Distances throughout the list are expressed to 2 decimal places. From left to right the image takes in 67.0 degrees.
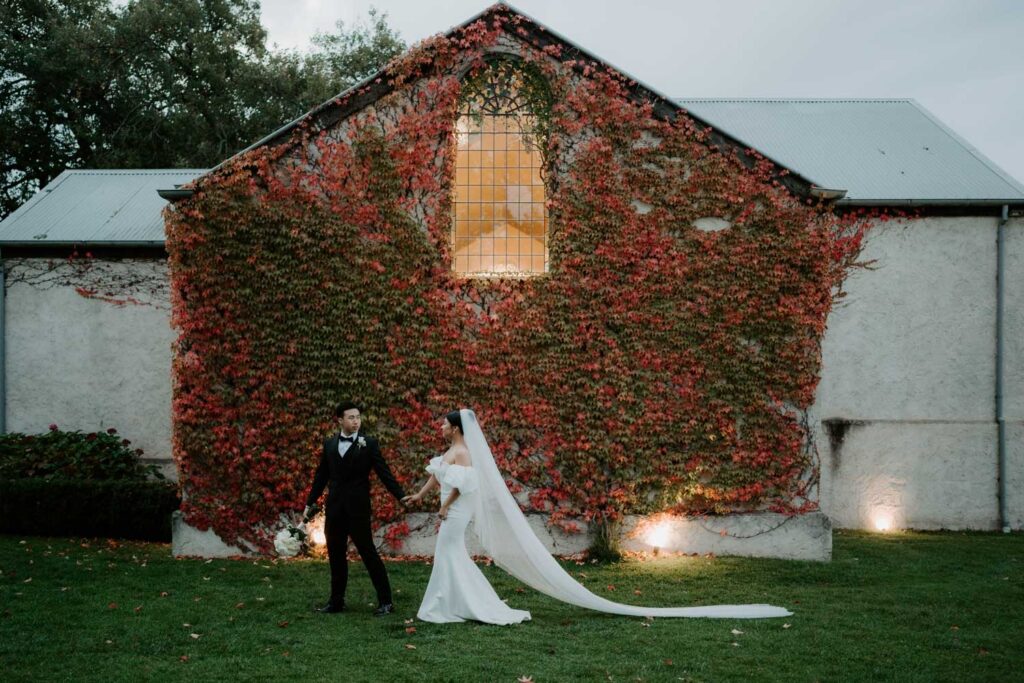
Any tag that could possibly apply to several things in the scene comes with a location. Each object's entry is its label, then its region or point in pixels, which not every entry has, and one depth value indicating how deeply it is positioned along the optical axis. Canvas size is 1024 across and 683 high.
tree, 25.50
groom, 7.78
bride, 7.63
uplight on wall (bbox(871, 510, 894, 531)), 13.86
